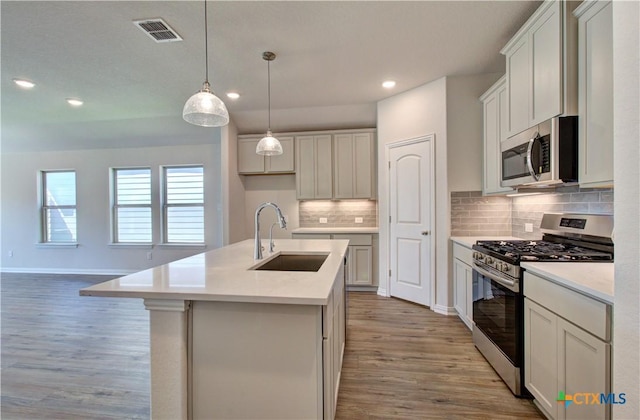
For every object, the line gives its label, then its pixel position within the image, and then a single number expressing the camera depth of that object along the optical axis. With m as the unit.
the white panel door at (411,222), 3.32
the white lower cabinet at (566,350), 1.17
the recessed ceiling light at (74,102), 3.74
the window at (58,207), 5.59
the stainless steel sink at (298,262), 2.30
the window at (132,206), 5.41
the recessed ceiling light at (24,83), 3.17
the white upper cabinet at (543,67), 1.68
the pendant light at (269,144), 2.66
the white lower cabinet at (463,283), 2.66
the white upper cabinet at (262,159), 4.47
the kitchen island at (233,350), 1.24
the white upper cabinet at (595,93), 1.43
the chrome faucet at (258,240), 1.96
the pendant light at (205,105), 1.67
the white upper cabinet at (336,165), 4.25
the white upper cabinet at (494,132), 2.54
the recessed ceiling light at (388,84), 3.26
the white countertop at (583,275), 1.16
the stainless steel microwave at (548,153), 1.69
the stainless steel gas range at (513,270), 1.74
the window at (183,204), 5.30
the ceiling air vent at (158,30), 2.16
